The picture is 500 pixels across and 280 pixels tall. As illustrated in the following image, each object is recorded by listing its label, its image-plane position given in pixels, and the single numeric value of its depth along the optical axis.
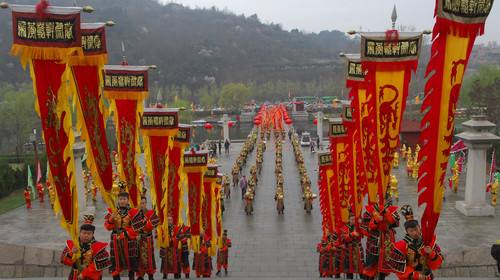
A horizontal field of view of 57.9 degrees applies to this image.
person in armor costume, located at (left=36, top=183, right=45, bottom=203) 18.83
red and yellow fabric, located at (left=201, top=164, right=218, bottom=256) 11.15
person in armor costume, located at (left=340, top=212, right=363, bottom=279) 8.34
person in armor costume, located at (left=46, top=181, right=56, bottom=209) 17.16
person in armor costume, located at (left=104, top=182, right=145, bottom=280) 6.57
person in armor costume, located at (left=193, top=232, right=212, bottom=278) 10.20
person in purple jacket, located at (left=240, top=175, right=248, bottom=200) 20.00
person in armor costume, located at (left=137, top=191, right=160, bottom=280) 6.90
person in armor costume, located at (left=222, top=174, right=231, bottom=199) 19.73
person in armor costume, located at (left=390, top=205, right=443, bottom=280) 5.16
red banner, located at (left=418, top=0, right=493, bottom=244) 4.69
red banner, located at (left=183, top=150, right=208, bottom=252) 10.59
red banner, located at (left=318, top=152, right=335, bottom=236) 10.70
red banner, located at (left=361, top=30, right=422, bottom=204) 6.68
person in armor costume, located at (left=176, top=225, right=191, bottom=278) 9.33
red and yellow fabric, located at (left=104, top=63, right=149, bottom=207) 8.07
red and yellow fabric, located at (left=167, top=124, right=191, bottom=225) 9.67
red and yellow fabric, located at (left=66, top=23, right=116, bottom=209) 6.39
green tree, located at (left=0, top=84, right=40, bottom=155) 32.66
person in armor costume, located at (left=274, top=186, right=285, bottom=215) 16.75
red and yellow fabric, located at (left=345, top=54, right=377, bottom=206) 7.21
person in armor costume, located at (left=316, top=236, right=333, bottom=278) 9.40
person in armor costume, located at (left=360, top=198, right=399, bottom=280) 6.18
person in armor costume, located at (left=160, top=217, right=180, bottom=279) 9.08
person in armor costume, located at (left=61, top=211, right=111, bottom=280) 5.43
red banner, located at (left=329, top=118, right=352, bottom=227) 9.62
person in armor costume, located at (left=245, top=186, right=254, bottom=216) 17.06
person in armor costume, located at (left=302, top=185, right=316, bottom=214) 16.89
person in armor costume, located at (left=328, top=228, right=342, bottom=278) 8.93
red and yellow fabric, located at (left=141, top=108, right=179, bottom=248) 9.06
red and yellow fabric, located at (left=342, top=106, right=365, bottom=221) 8.76
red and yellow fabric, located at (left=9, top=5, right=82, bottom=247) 5.33
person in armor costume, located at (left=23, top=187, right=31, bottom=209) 17.80
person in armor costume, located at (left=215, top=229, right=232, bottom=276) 10.77
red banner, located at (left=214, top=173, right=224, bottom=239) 12.09
